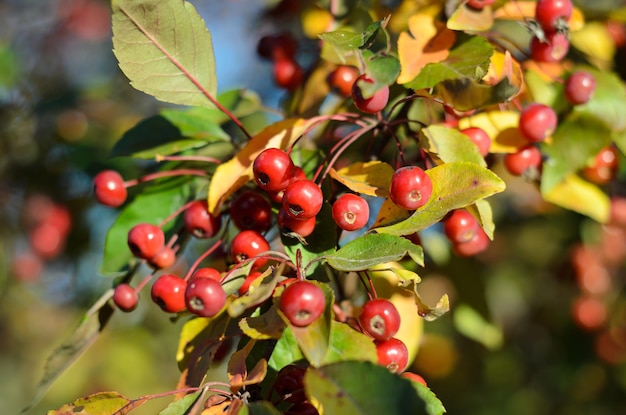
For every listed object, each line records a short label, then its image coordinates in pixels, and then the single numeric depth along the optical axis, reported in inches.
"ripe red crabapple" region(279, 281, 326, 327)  12.2
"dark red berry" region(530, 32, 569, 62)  15.8
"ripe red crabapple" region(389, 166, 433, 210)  13.0
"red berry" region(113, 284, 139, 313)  15.3
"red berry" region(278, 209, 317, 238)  13.6
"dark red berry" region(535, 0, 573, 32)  15.4
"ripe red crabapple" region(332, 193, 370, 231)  13.3
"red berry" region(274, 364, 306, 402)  13.1
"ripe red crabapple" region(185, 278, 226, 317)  12.9
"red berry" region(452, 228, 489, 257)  15.8
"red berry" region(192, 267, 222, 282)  13.5
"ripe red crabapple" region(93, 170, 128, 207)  16.0
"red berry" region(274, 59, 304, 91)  18.7
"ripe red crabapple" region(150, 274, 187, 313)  13.9
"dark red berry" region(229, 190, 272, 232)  14.5
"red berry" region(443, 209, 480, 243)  14.7
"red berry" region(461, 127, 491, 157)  14.6
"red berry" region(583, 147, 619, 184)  17.4
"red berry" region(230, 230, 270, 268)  14.1
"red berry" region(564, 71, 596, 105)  16.2
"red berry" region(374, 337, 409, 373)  13.1
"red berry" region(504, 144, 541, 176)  15.9
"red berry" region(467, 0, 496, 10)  15.4
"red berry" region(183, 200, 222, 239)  15.1
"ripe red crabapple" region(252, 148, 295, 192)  13.4
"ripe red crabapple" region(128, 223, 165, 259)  15.1
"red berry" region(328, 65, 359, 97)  16.7
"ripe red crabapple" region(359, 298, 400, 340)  13.2
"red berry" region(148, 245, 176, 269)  15.3
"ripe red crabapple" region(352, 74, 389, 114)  13.4
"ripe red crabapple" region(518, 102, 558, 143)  15.3
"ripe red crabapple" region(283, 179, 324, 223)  13.0
